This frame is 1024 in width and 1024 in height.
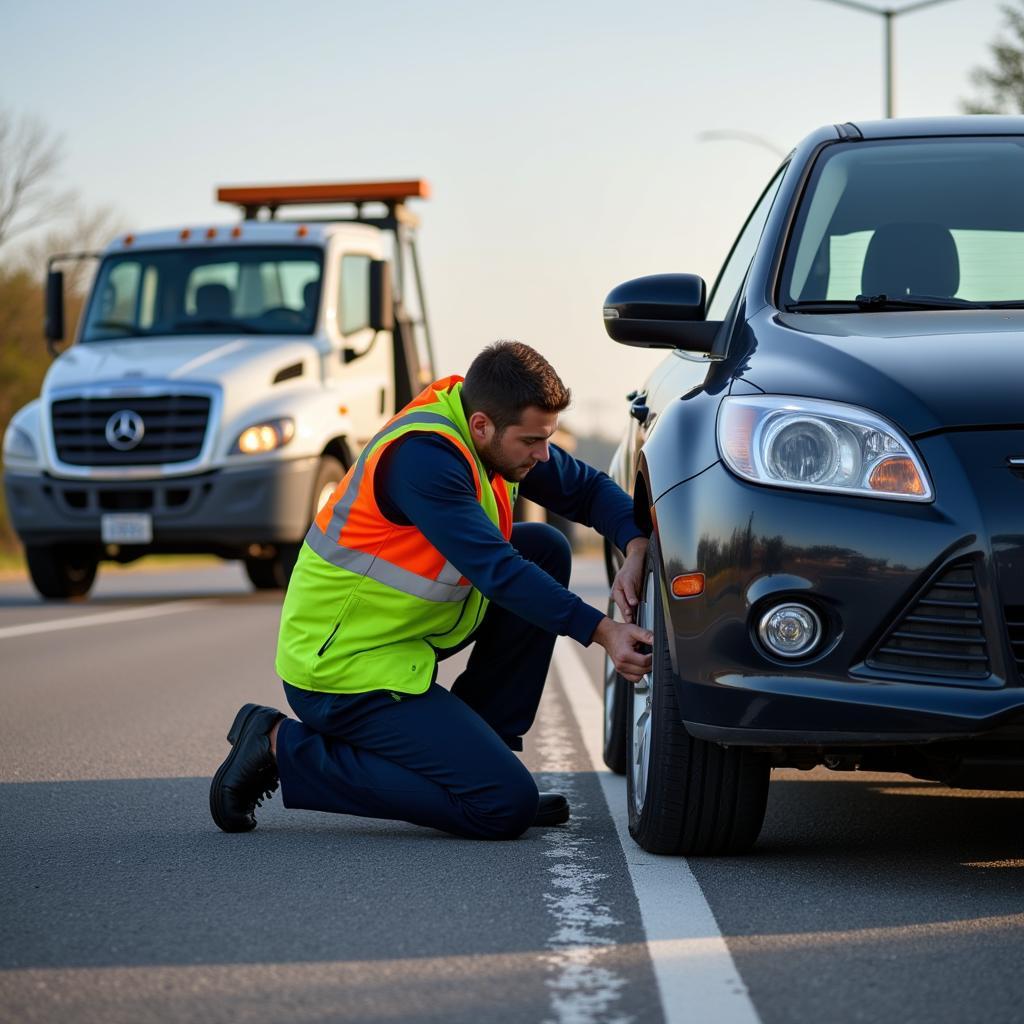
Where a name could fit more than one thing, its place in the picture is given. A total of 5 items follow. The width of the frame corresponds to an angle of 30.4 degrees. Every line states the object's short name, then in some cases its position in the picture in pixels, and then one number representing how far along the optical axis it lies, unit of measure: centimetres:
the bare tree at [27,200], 4400
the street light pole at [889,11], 2394
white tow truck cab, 1420
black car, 391
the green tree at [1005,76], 3888
